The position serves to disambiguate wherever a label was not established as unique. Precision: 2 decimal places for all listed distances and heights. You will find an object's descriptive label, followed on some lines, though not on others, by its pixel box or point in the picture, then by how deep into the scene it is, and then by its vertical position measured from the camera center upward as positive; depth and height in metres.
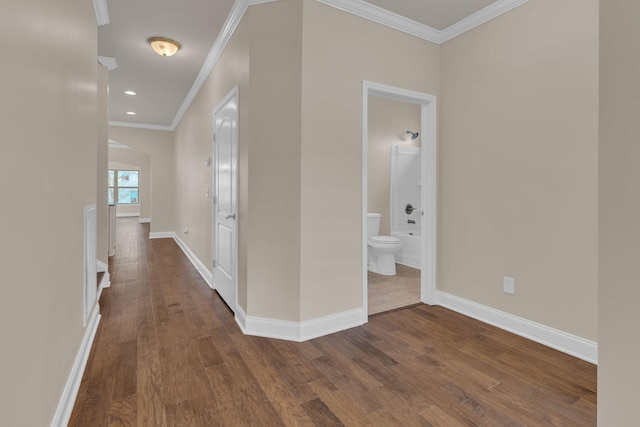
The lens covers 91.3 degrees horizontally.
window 13.11 +0.96
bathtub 4.60 -0.60
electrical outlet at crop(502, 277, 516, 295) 2.50 -0.61
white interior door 2.79 +0.11
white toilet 4.07 -0.58
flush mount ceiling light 3.16 +1.68
